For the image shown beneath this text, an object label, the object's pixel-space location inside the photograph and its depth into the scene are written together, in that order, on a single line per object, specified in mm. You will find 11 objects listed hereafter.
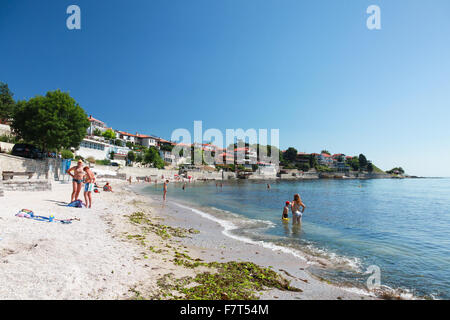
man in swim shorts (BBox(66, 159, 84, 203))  10914
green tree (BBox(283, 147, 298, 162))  158788
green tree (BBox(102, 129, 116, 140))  73081
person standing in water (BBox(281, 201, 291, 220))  14353
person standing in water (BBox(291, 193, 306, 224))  13238
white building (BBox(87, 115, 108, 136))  77494
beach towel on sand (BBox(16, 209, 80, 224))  7312
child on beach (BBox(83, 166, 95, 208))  11172
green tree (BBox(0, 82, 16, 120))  46031
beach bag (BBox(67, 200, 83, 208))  10883
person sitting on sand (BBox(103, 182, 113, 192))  25280
